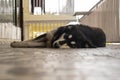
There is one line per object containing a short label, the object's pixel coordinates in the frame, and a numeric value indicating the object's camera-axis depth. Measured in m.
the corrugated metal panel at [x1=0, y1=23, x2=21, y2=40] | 2.36
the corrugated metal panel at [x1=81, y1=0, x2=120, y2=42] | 4.46
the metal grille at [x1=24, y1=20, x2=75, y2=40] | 5.54
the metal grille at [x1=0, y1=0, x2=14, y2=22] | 2.53
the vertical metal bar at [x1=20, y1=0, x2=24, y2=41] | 4.27
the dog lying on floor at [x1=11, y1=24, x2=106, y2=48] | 1.54
